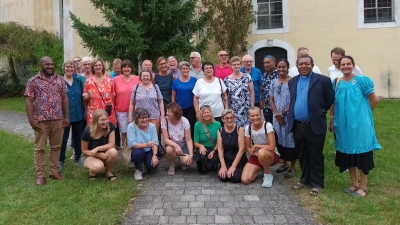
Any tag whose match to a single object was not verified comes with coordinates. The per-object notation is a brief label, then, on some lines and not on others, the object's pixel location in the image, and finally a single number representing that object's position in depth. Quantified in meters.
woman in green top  5.99
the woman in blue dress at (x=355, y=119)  4.80
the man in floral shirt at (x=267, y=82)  6.31
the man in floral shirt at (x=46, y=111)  5.45
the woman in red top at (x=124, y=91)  6.44
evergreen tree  10.11
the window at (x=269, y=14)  17.00
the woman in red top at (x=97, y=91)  6.24
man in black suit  4.86
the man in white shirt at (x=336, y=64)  5.62
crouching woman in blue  5.89
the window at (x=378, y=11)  16.14
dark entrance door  17.08
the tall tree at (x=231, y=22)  15.55
